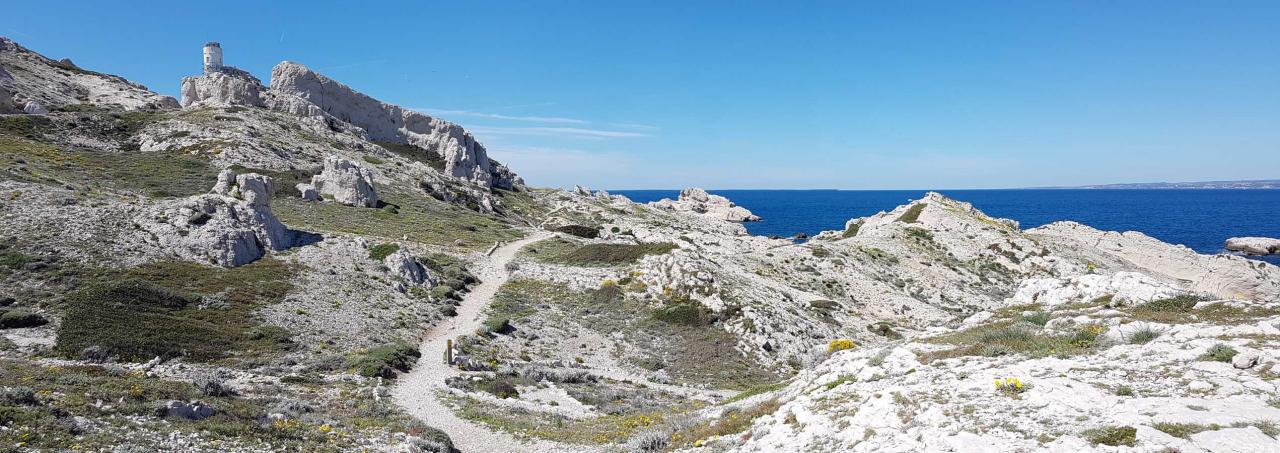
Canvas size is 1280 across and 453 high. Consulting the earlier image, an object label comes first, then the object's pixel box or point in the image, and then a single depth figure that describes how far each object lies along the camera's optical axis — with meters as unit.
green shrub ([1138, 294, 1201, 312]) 15.82
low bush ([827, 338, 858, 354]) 27.43
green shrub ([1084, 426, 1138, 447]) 8.41
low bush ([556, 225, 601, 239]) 76.81
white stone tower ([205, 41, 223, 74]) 107.06
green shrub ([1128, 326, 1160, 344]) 13.06
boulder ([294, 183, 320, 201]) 63.10
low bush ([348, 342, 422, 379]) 24.12
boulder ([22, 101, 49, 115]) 71.81
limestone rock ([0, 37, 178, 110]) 78.57
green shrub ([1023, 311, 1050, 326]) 16.57
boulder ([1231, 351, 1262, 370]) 10.28
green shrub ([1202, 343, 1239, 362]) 10.92
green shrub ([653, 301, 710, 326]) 37.19
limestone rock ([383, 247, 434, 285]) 39.22
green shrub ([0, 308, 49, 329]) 21.89
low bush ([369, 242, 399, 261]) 40.47
